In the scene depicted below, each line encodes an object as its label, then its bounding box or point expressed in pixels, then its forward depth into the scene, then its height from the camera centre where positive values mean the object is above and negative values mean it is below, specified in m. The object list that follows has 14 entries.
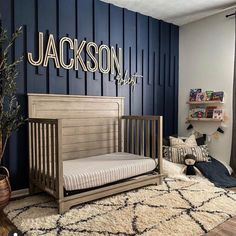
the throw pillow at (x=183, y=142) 3.48 -0.49
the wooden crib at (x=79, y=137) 2.08 -0.32
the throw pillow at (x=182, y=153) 3.36 -0.62
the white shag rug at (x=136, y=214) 1.78 -0.88
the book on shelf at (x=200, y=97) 3.84 +0.18
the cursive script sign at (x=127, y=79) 3.39 +0.42
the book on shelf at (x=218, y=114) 3.61 -0.08
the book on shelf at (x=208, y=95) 3.75 +0.21
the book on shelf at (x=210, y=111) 3.73 -0.04
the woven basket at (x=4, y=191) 2.03 -0.70
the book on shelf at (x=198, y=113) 3.84 -0.07
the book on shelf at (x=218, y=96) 3.61 +0.19
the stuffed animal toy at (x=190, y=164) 3.23 -0.75
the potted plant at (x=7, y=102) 2.13 +0.06
